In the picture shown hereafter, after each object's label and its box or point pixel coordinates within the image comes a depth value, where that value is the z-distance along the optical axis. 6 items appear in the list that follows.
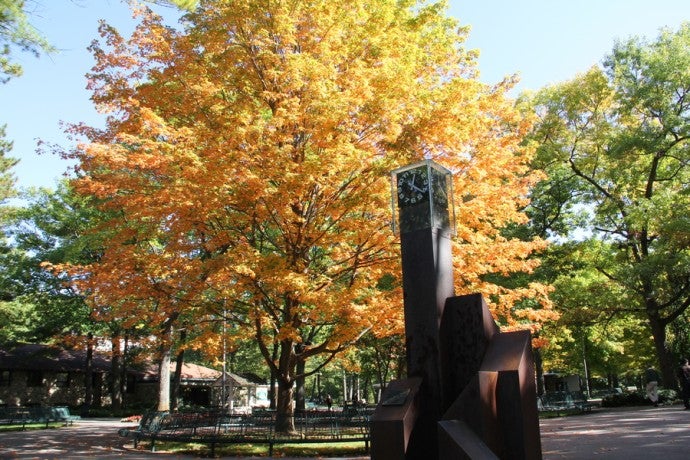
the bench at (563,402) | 22.44
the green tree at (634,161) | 21.48
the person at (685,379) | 15.39
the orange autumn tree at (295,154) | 10.05
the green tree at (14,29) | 8.42
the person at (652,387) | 20.50
